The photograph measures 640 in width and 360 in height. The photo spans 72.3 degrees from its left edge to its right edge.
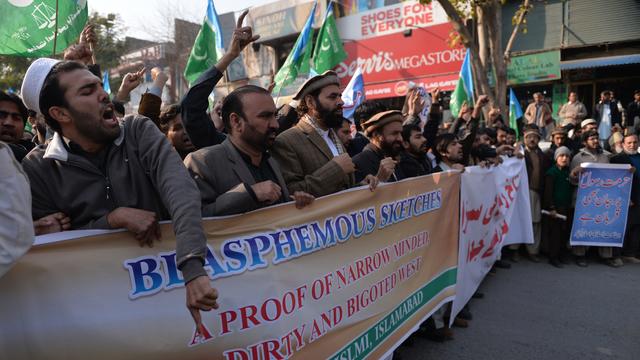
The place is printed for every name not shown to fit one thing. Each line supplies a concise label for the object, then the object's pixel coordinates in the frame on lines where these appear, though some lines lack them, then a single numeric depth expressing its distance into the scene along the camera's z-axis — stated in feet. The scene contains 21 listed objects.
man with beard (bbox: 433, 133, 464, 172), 15.12
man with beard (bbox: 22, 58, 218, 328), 5.20
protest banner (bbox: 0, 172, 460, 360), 4.81
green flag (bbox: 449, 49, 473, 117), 29.53
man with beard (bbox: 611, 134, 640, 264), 19.97
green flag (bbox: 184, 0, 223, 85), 19.69
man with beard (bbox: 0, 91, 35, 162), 8.78
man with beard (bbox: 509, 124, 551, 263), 20.71
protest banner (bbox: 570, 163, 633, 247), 19.56
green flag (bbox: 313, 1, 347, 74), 25.07
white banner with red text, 13.35
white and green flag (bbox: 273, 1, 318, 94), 22.47
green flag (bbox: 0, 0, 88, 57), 13.23
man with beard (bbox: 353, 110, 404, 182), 10.73
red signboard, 48.73
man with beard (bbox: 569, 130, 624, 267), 19.78
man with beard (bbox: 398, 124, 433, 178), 12.23
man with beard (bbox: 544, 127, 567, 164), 22.48
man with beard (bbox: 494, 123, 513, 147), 22.54
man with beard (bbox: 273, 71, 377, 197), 7.97
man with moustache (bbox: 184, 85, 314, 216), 6.34
